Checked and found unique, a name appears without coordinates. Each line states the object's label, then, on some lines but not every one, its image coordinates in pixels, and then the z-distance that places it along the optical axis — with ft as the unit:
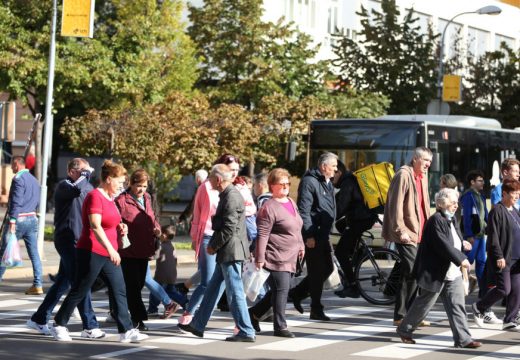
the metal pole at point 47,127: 72.23
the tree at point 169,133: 95.76
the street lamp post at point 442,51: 132.67
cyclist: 52.37
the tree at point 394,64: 145.38
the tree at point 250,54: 133.69
